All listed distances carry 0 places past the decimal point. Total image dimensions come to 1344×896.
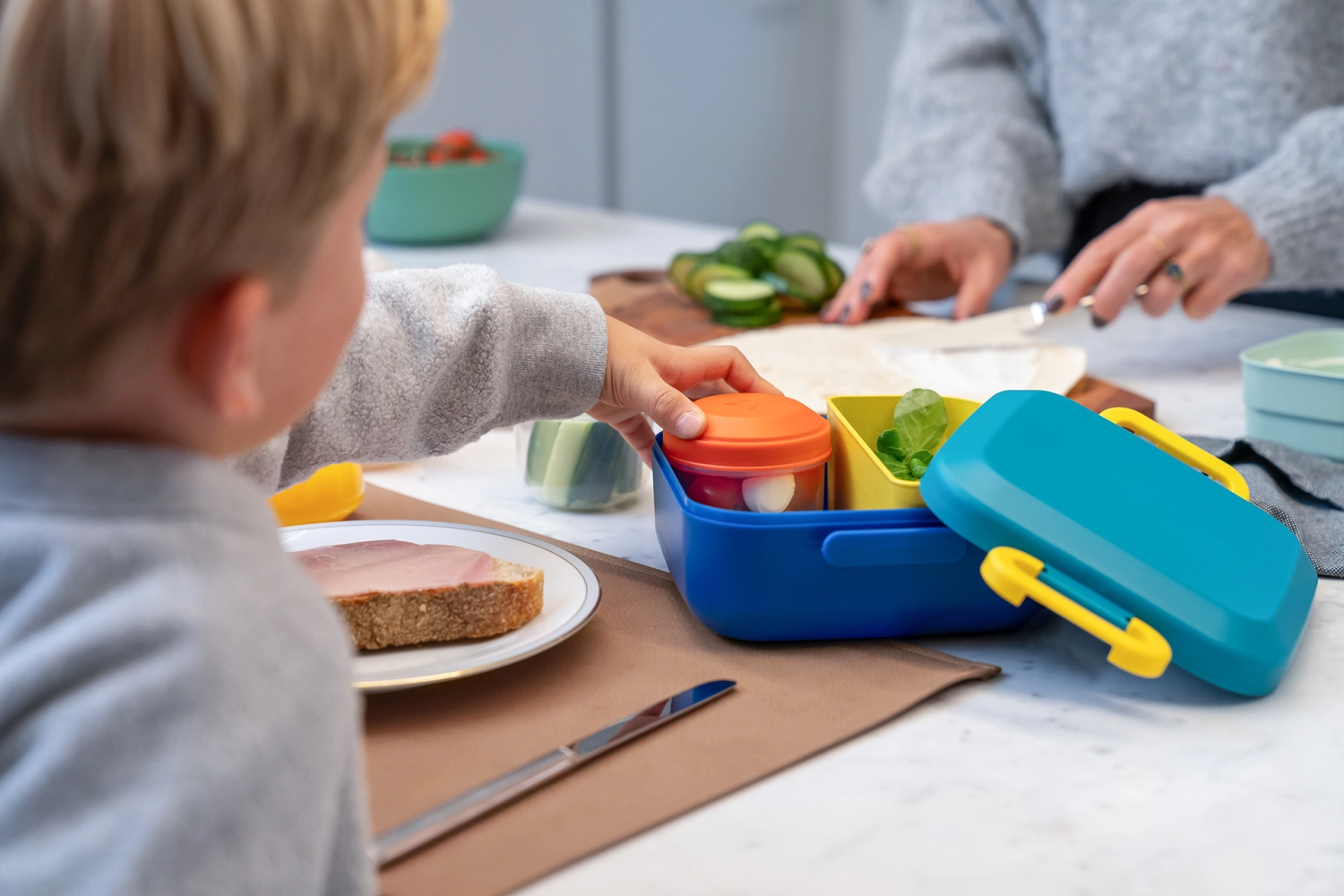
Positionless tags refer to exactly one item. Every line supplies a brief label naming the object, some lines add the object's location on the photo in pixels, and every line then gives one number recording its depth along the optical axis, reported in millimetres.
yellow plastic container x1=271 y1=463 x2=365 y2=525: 839
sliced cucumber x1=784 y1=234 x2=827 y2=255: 1590
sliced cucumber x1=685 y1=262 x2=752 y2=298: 1552
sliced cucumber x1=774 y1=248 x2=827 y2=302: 1542
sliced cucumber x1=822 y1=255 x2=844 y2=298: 1547
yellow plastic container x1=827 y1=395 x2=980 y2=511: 697
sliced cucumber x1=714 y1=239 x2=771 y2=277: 1589
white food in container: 710
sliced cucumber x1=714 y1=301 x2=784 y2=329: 1479
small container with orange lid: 707
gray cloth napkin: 820
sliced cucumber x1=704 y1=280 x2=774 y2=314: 1468
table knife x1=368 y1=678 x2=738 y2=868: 502
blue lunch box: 664
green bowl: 1893
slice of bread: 632
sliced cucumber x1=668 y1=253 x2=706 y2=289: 1590
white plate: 605
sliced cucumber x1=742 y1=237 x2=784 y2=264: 1598
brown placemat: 514
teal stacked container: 973
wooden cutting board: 1467
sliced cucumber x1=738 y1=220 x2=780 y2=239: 1694
